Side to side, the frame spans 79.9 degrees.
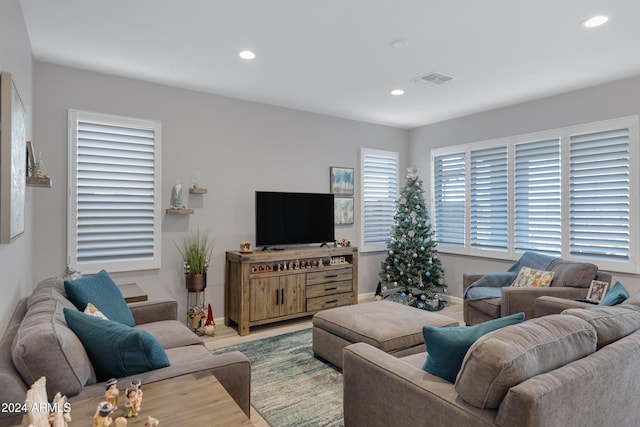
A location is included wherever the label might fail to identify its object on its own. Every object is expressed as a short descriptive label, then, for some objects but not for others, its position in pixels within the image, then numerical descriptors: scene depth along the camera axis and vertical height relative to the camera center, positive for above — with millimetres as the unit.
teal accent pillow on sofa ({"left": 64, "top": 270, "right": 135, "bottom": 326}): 2387 -534
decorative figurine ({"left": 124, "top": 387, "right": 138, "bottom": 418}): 1337 -663
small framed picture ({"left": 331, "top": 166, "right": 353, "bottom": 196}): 5570 +526
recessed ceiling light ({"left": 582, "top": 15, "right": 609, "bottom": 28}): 2734 +1440
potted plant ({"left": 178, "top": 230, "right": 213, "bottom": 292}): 4141 -496
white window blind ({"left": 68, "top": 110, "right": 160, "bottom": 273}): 3754 +220
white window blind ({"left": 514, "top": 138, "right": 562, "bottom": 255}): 4605 +266
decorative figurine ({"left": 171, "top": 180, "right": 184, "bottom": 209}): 4176 +195
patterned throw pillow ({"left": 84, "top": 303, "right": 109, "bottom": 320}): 2238 -573
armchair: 3596 -698
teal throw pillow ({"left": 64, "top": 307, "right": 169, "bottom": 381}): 1703 -606
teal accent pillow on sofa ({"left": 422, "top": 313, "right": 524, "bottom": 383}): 1699 -574
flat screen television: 4664 -31
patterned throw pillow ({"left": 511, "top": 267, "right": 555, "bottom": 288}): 3973 -650
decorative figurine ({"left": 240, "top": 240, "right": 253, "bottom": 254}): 4363 -375
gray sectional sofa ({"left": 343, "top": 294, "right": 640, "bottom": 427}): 1385 -647
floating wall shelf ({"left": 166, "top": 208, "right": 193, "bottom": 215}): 4141 +40
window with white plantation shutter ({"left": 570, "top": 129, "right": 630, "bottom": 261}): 4055 +258
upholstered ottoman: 2877 -892
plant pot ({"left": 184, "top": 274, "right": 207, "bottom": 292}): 4125 -728
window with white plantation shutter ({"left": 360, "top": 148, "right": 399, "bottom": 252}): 5934 +338
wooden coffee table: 1330 -724
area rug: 2570 -1330
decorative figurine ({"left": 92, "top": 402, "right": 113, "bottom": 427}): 1117 -596
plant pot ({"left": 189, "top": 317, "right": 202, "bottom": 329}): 4203 -1184
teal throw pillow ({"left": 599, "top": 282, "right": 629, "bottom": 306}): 2525 -526
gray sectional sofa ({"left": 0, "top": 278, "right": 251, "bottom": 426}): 1457 -607
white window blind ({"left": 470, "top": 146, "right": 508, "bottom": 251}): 5141 +260
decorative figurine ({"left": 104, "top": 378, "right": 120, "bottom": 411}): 1324 -627
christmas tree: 5480 -507
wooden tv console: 4293 -819
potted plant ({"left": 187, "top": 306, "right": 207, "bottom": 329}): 4207 -1124
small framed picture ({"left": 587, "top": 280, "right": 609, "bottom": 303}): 3326 -639
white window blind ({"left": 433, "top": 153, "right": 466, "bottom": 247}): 5680 +298
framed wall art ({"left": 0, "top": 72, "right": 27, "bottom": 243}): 1715 +268
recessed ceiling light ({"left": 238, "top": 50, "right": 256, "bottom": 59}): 3359 +1437
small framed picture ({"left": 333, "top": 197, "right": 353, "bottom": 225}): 5598 +91
